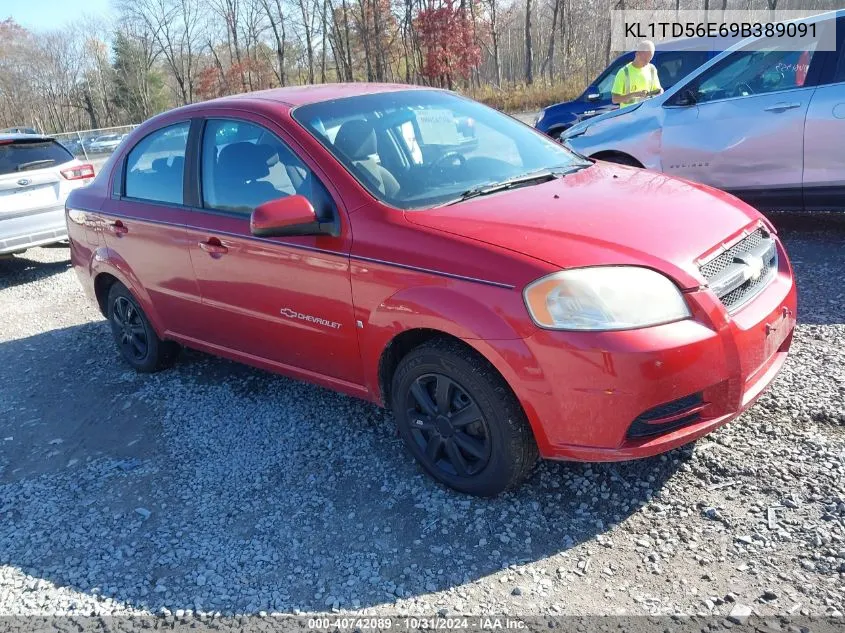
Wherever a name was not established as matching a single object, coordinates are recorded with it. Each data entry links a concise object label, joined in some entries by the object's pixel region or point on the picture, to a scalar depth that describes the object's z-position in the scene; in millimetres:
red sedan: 2471
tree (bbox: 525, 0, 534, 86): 32753
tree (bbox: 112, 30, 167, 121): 56656
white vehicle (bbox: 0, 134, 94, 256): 7449
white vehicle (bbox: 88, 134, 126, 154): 27672
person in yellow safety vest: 7738
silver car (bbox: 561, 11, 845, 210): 5363
